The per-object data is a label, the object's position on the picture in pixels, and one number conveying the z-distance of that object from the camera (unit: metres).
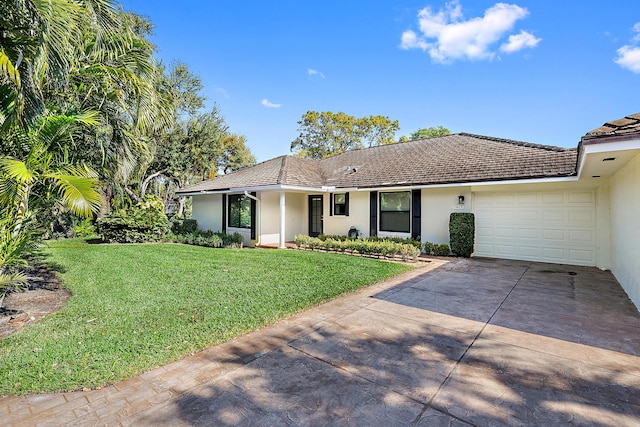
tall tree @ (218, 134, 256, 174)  28.67
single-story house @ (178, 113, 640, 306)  6.29
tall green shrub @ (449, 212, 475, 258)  10.49
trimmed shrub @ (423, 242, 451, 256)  11.00
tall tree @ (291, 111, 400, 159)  33.97
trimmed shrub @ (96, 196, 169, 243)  14.24
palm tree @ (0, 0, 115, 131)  4.46
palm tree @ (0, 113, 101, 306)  4.71
